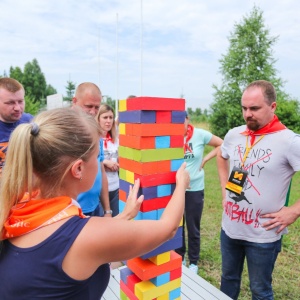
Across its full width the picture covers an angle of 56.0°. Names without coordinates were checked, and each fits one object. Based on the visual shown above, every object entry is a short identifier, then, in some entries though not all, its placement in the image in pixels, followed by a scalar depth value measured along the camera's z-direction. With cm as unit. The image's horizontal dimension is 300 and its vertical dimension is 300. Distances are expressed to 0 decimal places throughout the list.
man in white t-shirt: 201
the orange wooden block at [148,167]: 145
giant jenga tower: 145
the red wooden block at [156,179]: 146
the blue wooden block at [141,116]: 141
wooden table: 219
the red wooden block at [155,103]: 140
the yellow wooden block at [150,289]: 160
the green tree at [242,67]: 1795
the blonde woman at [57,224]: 86
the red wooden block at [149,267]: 159
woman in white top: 355
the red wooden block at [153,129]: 143
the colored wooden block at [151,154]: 144
